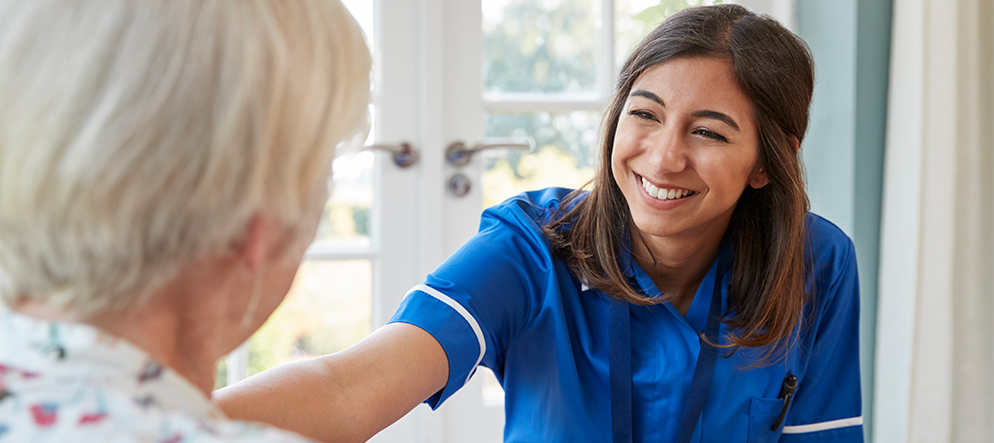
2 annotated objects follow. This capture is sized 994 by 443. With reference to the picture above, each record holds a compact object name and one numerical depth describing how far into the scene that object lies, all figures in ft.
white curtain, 5.24
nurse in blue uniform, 3.49
